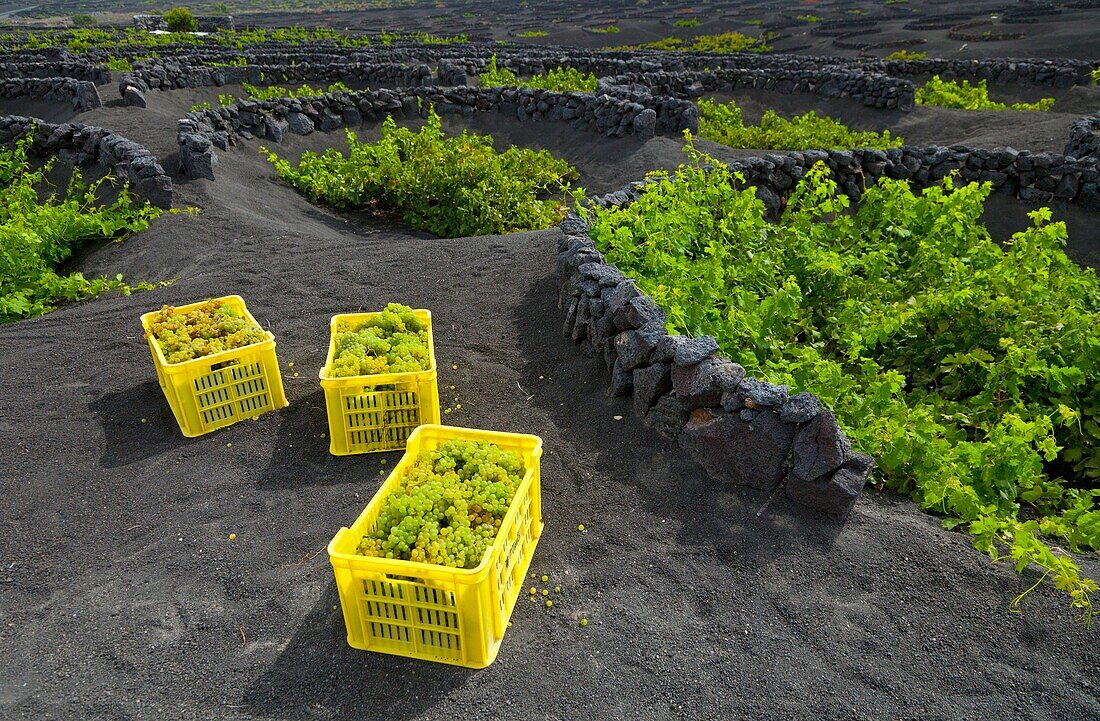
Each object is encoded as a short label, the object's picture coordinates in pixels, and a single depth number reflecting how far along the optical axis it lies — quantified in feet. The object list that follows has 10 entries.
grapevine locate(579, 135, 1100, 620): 13.30
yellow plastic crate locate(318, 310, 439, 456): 14.57
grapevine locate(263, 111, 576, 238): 31.24
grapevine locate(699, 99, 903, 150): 43.21
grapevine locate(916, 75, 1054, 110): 53.57
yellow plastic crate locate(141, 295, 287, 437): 15.24
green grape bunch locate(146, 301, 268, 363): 15.43
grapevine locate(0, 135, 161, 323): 23.72
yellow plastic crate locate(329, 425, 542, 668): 9.87
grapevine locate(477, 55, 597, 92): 55.52
